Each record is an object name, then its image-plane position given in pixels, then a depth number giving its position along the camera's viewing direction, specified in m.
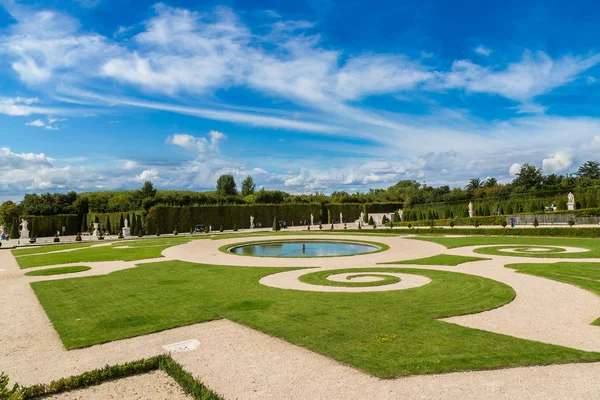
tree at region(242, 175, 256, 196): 97.38
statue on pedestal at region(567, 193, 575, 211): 38.47
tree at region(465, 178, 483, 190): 84.44
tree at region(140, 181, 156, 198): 63.66
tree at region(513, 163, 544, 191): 61.50
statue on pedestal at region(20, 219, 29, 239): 46.03
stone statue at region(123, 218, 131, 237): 46.39
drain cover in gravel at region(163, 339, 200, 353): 7.28
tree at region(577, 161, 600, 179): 60.41
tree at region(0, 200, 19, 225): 64.99
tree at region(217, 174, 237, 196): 92.56
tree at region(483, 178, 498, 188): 81.31
